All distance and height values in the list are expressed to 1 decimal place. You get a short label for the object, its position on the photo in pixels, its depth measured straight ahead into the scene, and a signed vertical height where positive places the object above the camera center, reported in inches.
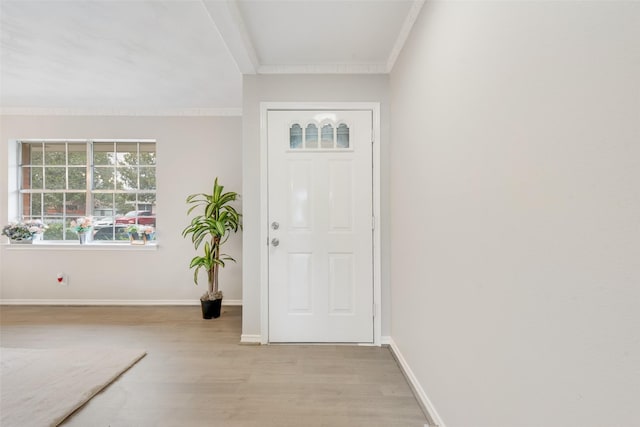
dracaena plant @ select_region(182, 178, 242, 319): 138.4 -6.9
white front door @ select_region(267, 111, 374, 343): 110.1 -3.1
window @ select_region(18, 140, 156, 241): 164.6 +18.0
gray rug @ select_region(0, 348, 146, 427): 71.1 -44.4
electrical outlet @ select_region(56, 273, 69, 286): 156.7 -31.5
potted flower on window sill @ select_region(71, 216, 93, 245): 157.8 -4.6
